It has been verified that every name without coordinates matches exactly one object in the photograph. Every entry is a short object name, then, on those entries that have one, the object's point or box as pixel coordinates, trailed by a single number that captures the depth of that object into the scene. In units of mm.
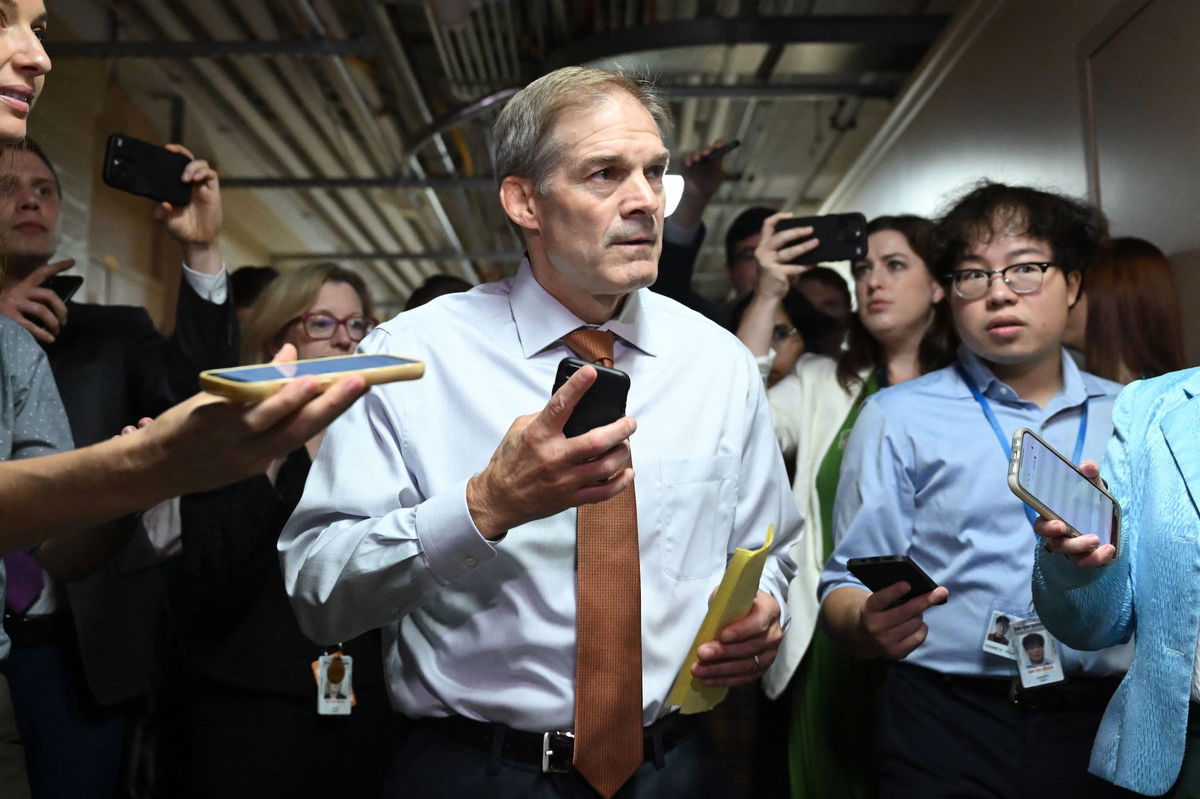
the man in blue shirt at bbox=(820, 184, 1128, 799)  1896
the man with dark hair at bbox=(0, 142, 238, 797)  2137
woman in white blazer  2523
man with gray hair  1416
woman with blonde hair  2193
